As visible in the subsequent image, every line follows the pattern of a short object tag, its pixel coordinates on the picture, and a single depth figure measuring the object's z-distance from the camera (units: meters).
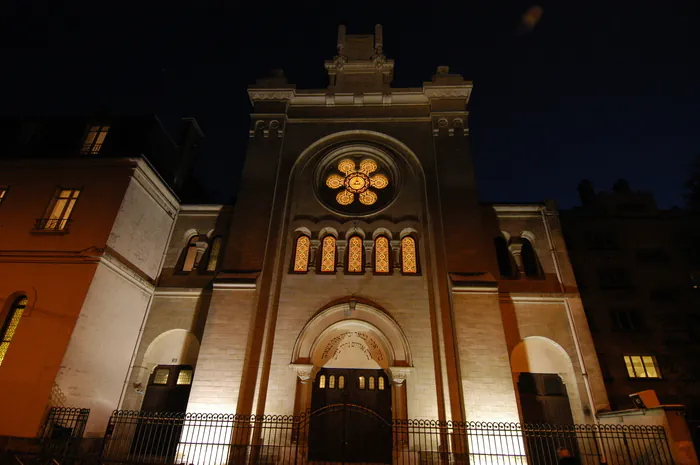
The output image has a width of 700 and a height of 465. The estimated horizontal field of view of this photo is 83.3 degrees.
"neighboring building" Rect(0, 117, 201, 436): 12.41
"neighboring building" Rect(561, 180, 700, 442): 18.38
